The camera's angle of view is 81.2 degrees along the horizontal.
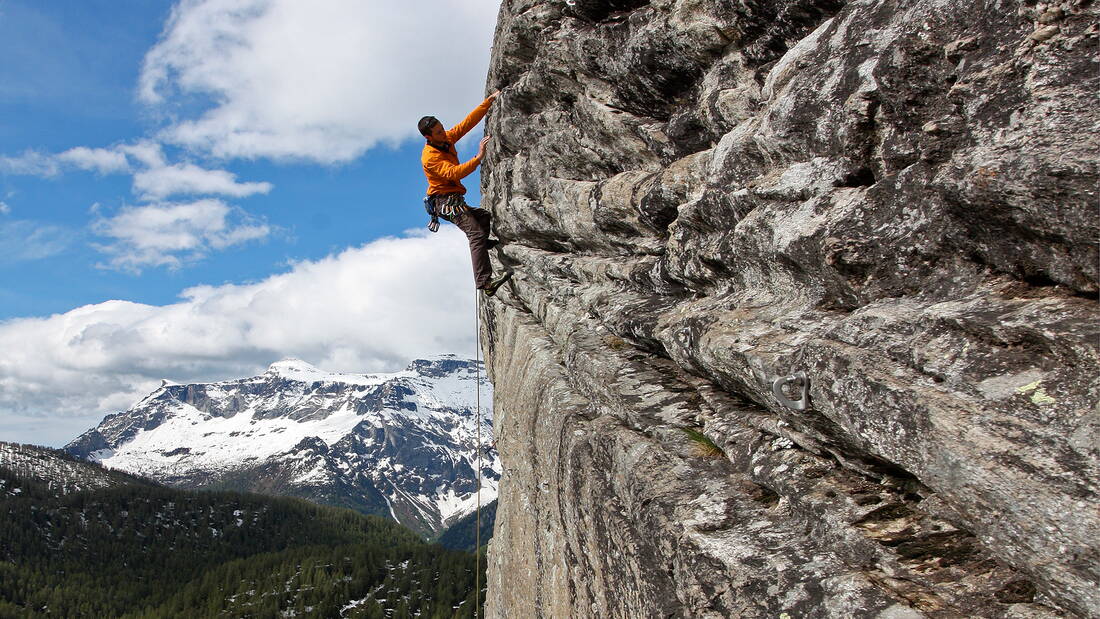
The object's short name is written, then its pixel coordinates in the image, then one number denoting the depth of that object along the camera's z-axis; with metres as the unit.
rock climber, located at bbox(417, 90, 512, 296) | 15.38
